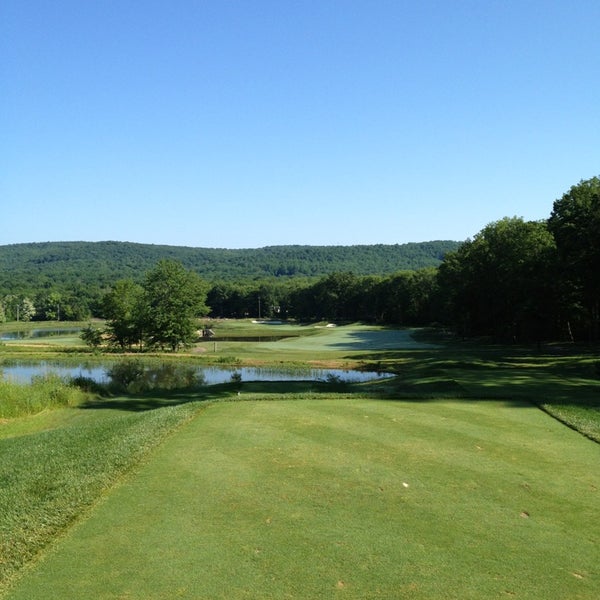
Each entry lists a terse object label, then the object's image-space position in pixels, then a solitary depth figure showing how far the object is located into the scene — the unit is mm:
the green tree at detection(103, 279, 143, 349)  56719
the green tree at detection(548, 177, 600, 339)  36031
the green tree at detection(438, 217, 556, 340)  49219
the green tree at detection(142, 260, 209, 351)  55719
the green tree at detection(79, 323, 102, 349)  56719
